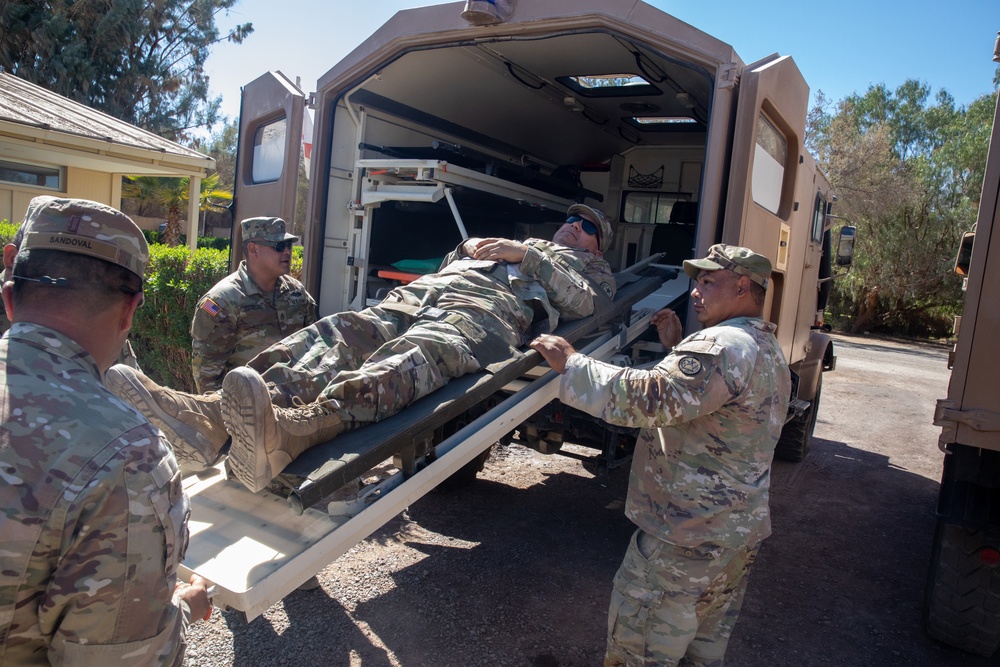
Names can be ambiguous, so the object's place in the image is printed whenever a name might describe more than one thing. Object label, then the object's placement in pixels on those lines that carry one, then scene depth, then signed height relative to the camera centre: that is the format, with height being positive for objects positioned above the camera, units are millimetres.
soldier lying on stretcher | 2152 -375
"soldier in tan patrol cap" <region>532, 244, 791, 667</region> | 2365 -638
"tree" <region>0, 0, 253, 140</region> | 22234 +6610
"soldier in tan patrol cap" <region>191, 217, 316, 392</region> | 3689 -324
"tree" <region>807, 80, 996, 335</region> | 19828 +3156
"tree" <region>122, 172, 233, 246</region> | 19469 +1463
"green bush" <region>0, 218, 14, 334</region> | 8125 -54
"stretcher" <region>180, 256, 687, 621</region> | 2014 -858
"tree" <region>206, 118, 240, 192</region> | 38281 +6091
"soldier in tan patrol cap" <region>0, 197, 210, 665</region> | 1062 -387
